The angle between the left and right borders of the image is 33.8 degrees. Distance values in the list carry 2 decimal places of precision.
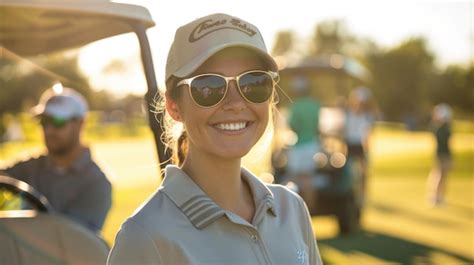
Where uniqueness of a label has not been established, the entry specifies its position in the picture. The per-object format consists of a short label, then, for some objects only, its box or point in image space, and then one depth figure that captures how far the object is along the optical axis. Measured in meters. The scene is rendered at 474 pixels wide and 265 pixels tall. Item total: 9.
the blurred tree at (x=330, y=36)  102.00
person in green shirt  9.02
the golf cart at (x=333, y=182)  9.14
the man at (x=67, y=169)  4.21
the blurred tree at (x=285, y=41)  99.19
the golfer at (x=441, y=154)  12.88
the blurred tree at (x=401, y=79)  73.88
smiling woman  2.08
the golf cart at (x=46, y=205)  2.79
